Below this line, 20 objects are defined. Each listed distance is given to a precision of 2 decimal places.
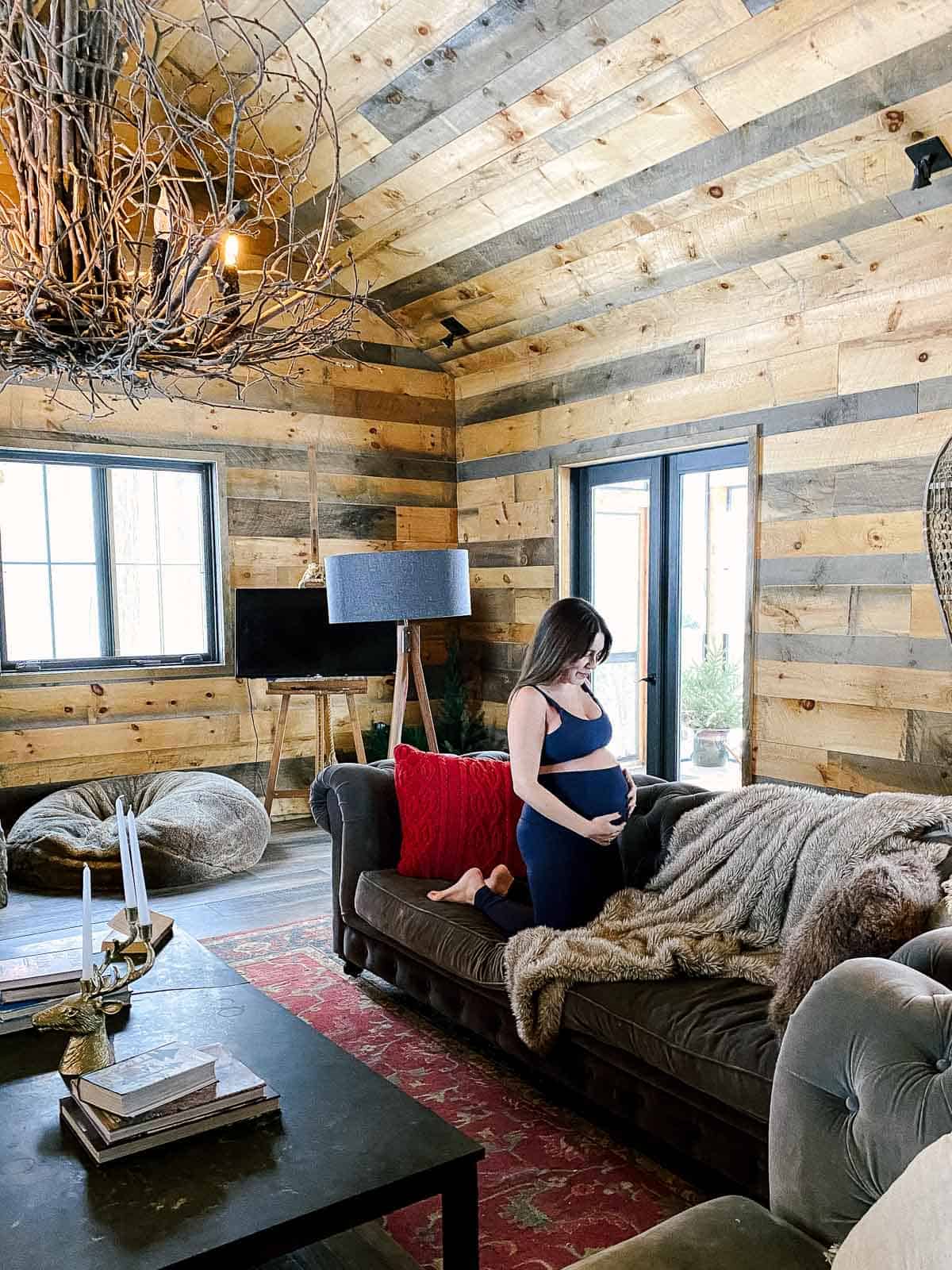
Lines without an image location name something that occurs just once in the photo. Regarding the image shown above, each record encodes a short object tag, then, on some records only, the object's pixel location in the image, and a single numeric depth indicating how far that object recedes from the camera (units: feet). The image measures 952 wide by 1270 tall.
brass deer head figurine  6.34
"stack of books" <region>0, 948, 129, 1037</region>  7.34
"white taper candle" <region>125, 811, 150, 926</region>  7.00
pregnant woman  9.88
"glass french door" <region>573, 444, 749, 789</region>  15.80
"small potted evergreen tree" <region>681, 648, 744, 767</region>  15.79
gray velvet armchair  4.70
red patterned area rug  7.14
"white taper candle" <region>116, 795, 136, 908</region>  6.98
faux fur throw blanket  8.24
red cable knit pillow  11.19
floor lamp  13.43
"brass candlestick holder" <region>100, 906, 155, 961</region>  6.84
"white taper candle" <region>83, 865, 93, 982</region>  6.30
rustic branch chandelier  6.86
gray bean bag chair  15.17
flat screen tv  17.62
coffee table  4.94
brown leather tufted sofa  7.02
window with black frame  17.30
